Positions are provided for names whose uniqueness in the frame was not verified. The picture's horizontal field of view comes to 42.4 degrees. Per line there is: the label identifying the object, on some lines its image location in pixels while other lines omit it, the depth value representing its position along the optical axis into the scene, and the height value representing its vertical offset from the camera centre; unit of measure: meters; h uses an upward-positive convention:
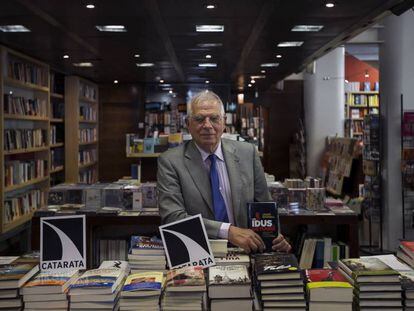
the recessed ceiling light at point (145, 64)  10.05 +1.28
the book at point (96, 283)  1.78 -0.51
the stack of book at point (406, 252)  2.12 -0.50
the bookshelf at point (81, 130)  11.52 +0.06
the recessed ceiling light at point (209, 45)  7.68 +1.26
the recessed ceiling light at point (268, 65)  10.43 +1.28
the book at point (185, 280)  1.79 -0.51
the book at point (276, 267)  1.81 -0.48
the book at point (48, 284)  1.81 -0.52
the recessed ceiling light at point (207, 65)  10.38 +1.31
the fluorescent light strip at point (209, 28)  6.38 +1.25
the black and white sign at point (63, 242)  2.10 -0.43
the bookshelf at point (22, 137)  7.57 -0.06
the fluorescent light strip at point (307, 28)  6.39 +1.24
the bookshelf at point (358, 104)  14.20 +0.70
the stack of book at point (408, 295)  1.79 -0.56
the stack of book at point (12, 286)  1.83 -0.52
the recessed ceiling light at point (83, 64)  9.74 +1.26
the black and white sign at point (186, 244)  2.09 -0.44
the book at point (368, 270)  1.80 -0.49
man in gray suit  2.47 -0.22
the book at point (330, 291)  1.76 -0.53
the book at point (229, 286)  1.79 -0.52
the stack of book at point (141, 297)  1.79 -0.55
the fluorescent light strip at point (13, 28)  6.23 +1.25
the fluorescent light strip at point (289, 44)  7.59 +1.25
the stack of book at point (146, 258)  2.11 -0.50
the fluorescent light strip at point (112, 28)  6.24 +1.23
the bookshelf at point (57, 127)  10.68 +0.12
